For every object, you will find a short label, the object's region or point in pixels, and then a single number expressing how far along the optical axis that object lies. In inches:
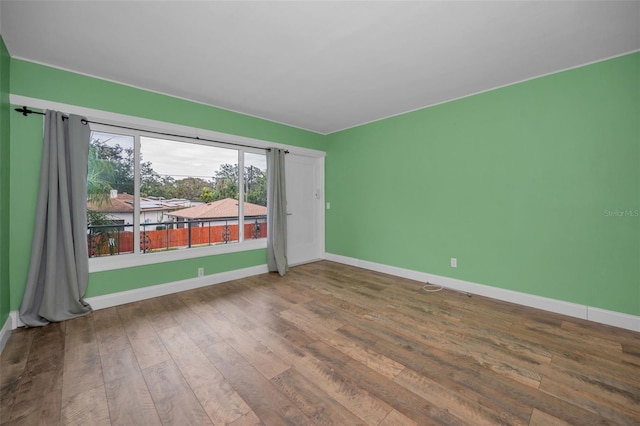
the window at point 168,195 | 119.6
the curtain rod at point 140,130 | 97.8
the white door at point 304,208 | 194.4
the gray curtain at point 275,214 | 170.9
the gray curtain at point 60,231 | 99.3
